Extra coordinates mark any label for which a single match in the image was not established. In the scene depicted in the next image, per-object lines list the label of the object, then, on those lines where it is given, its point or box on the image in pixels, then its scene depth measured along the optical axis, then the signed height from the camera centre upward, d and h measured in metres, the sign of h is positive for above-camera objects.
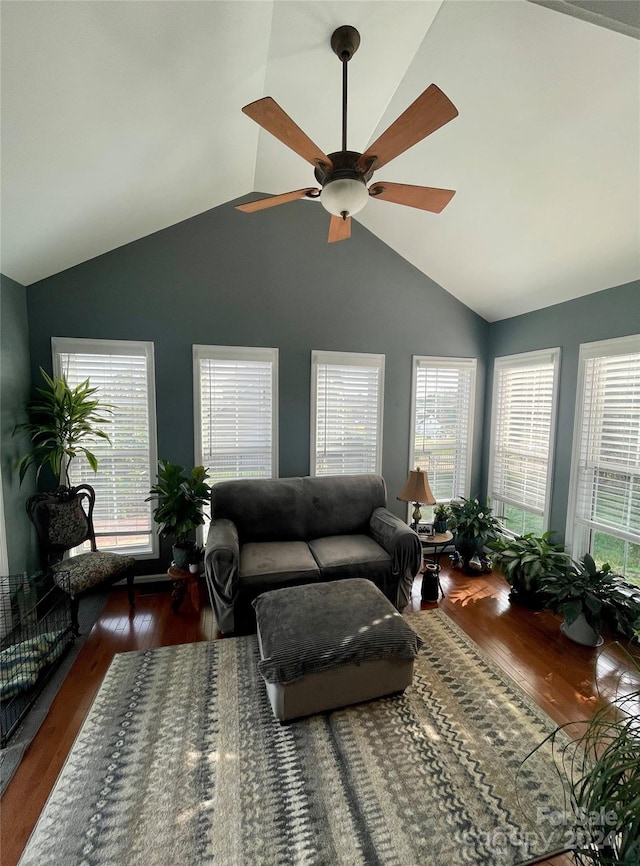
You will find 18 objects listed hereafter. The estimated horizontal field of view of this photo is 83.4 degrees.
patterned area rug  1.43 -1.73
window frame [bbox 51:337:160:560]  3.13 +0.48
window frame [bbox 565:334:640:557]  2.97 -0.53
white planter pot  2.61 -1.62
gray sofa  2.65 -1.15
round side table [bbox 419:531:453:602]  3.24 -1.48
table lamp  3.30 -0.75
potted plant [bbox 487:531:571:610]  2.98 -1.28
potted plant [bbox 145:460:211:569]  3.00 -0.83
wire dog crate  2.02 -1.55
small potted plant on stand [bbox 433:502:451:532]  3.55 -1.09
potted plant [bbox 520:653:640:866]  0.85 -0.96
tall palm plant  2.87 -0.16
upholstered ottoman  1.90 -1.32
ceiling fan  1.36 +1.12
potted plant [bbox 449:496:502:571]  3.72 -1.24
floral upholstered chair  2.68 -1.11
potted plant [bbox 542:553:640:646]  2.46 -1.33
